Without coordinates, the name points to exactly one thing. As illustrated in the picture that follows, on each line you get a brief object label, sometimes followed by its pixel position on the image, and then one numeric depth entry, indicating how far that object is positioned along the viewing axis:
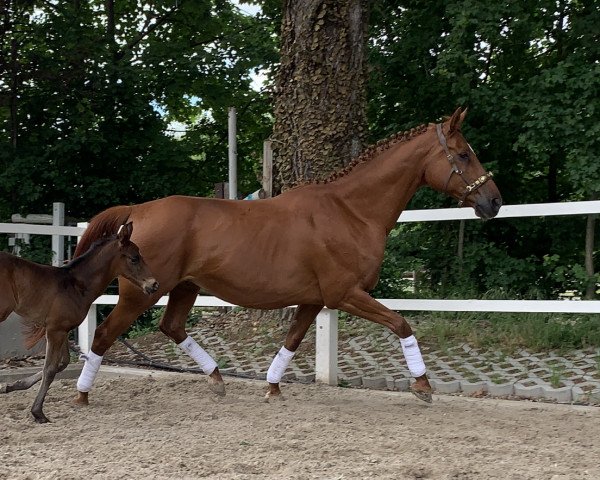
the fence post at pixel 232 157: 8.92
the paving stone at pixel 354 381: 6.75
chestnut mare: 5.46
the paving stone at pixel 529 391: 5.96
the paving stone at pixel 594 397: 5.72
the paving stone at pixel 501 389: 6.09
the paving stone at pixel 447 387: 6.30
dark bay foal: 4.93
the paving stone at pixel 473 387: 6.21
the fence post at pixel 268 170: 8.82
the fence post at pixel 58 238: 9.38
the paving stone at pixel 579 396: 5.78
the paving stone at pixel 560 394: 5.82
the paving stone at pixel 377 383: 6.66
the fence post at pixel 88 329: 7.78
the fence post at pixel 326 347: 6.64
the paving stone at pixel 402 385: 6.54
